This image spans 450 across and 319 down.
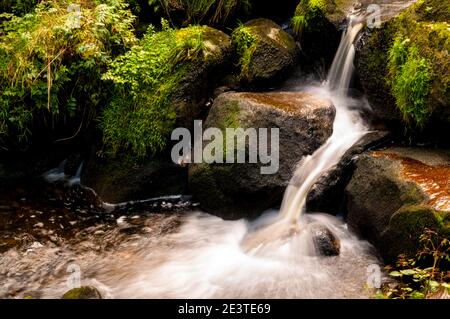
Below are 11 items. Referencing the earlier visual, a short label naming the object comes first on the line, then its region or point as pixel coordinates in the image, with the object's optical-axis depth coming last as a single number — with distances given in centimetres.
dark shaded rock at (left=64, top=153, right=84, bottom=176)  709
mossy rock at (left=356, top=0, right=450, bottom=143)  514
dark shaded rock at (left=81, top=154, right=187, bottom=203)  649
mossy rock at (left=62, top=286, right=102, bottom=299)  397
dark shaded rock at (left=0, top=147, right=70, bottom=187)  689
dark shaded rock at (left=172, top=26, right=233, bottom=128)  657
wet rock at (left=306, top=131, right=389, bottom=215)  555
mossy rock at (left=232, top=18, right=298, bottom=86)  693
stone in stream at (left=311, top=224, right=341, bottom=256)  496
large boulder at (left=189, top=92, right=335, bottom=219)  570
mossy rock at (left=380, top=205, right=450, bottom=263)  409
